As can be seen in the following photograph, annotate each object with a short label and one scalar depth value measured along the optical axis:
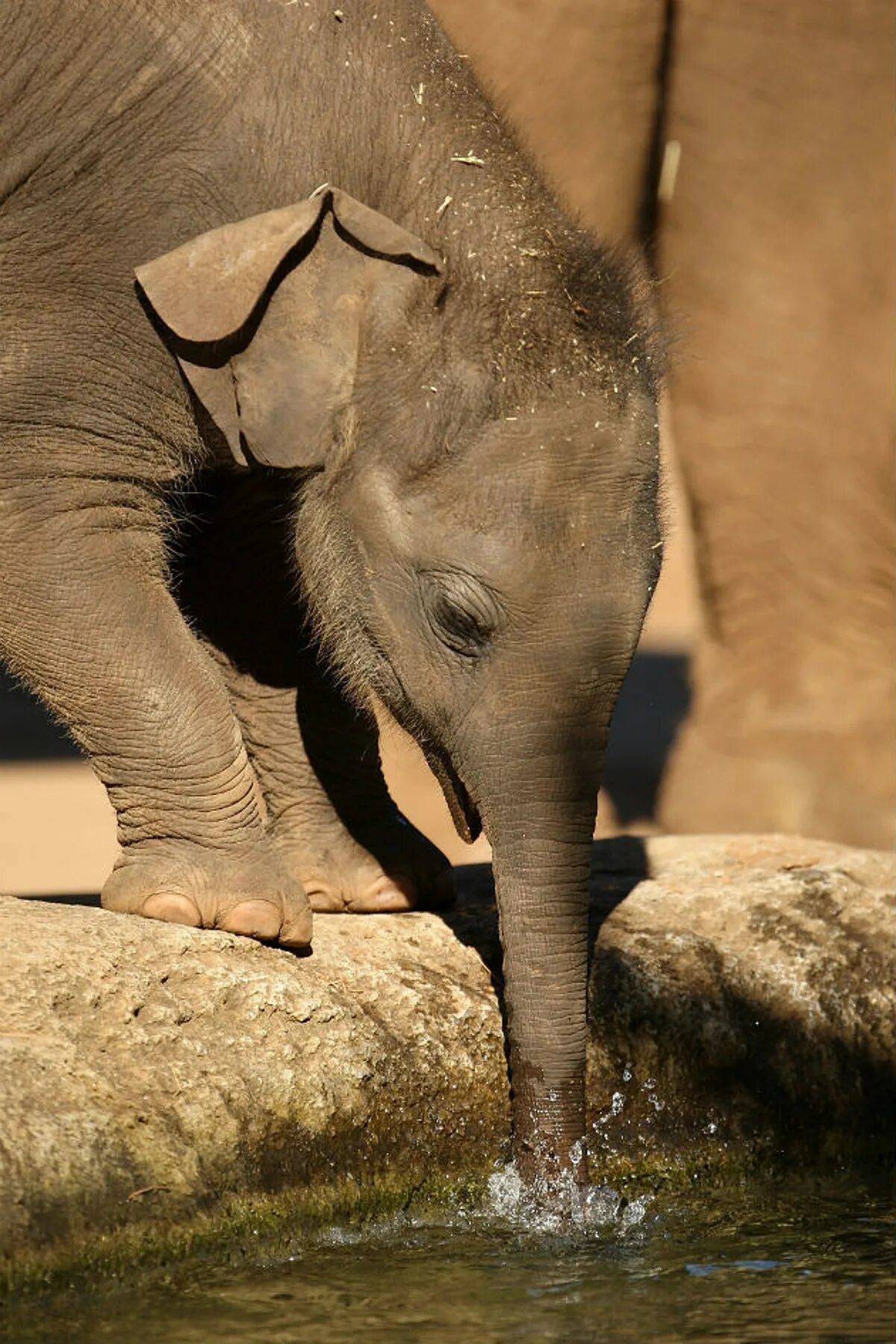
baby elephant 8.02
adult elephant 13.09
